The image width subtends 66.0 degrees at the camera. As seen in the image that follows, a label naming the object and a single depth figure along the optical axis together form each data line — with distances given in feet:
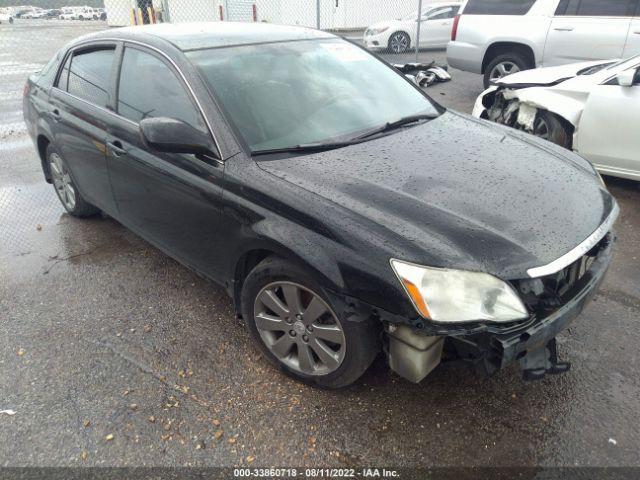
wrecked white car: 14.49
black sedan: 6.44
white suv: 22.26
